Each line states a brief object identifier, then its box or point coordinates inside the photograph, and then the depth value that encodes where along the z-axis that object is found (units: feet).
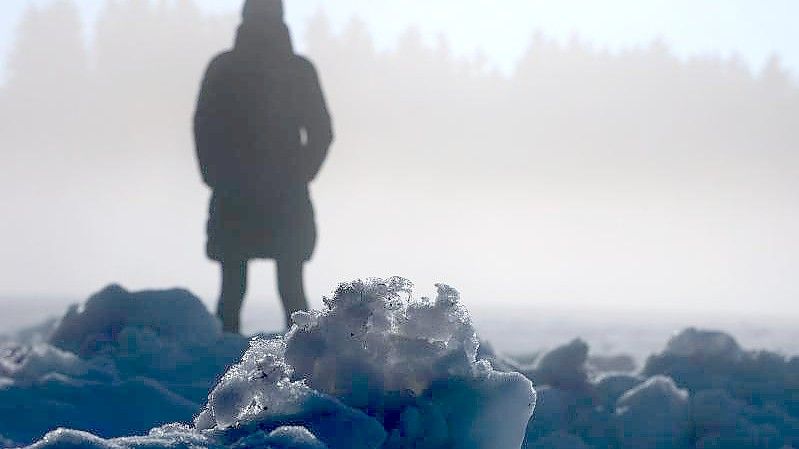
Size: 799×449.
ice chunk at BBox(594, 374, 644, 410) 37.55
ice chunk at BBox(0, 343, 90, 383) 32.30
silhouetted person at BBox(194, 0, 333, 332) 48.49
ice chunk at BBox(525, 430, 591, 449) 31.30
